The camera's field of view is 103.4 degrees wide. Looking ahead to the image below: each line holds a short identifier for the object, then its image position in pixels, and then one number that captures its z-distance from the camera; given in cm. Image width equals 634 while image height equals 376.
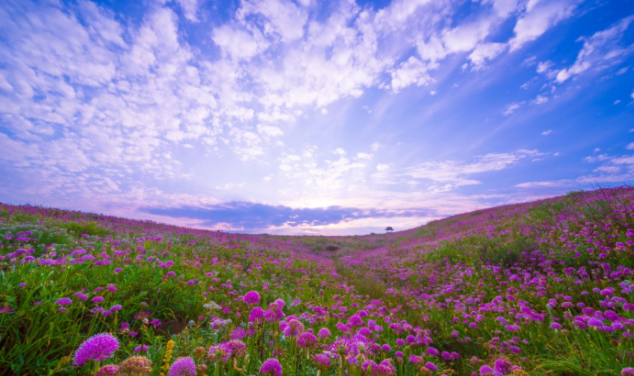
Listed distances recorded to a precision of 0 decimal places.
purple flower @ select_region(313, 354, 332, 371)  188
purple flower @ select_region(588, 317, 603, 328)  315
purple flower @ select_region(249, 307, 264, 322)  249
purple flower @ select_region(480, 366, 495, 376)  241
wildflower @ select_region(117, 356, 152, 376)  156
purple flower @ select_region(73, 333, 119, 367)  183
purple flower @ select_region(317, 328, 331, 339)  261
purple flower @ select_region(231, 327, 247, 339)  292
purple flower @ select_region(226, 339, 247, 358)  188
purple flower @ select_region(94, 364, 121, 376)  156
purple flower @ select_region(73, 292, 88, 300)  304
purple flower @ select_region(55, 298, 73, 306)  287
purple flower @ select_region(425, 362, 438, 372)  284
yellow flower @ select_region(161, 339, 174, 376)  231
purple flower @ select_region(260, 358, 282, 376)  187
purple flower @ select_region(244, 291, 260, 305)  259
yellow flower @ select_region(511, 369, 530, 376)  218
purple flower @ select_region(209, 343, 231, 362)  185
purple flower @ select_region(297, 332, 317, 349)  212
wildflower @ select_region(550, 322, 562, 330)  377
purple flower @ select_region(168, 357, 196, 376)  177
